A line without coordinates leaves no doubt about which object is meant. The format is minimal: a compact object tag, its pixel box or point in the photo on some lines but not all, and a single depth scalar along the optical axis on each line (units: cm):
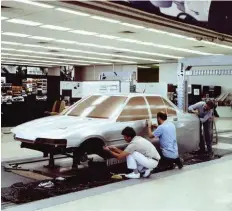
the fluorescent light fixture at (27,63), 2590
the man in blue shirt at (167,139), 657
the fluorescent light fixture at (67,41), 1477
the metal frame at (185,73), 971
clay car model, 600
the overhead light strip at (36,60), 2350
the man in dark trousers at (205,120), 866
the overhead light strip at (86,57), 1910
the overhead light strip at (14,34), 1302
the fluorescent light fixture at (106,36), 1301
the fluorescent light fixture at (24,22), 1063
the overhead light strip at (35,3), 826
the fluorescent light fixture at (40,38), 1387
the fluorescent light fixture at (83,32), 1225
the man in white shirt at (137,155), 593
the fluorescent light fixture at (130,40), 1395
